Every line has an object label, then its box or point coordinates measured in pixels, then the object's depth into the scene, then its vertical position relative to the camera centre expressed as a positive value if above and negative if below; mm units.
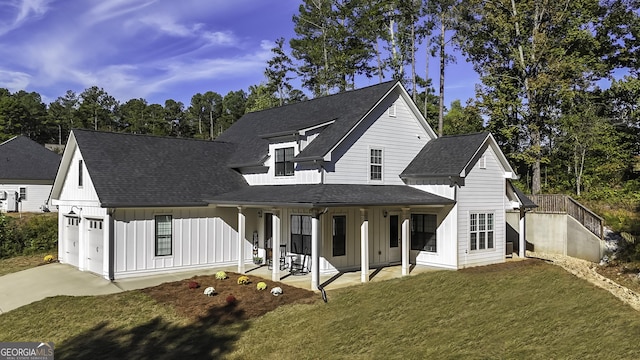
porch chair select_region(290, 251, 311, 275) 17891 -3251
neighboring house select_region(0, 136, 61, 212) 36188 +193
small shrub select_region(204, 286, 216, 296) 14693 -3501
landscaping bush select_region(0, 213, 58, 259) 23703 -2918
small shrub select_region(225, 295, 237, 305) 13749 -3528
